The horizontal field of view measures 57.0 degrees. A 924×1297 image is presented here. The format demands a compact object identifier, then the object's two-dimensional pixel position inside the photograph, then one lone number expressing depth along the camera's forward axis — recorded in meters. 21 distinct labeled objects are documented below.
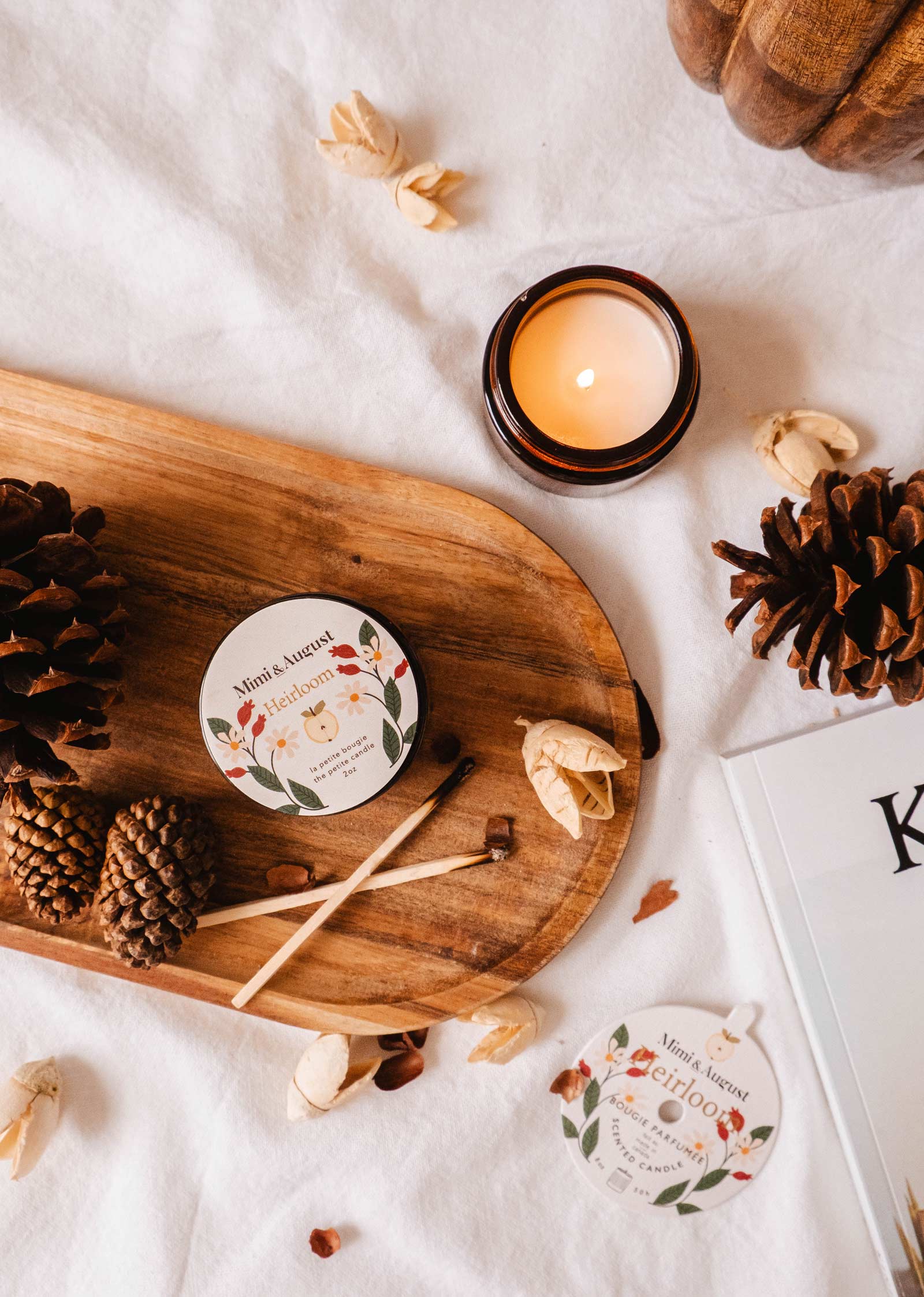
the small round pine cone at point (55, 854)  0.53
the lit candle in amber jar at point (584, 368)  0.54
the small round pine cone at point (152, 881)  0.53
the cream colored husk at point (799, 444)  0.58
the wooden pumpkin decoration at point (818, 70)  0.44
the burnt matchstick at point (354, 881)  0.57
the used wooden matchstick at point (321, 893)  0.57
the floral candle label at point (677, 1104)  0.60
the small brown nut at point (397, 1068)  0.61
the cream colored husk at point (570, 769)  0.53
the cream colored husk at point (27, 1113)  0.60
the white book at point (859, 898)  0.59
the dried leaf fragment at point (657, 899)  0.61
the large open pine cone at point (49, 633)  0.47
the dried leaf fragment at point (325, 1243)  0.61
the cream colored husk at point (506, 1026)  0.58
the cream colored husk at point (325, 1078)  0.58
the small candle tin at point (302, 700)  0.54
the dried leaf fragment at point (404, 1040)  0.61
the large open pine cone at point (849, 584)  0.47
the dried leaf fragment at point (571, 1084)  0.61
